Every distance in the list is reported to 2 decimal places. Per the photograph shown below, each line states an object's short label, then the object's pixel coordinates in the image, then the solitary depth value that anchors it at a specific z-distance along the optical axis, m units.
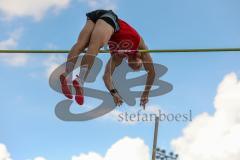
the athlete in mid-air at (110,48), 13.15
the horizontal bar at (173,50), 15.01
